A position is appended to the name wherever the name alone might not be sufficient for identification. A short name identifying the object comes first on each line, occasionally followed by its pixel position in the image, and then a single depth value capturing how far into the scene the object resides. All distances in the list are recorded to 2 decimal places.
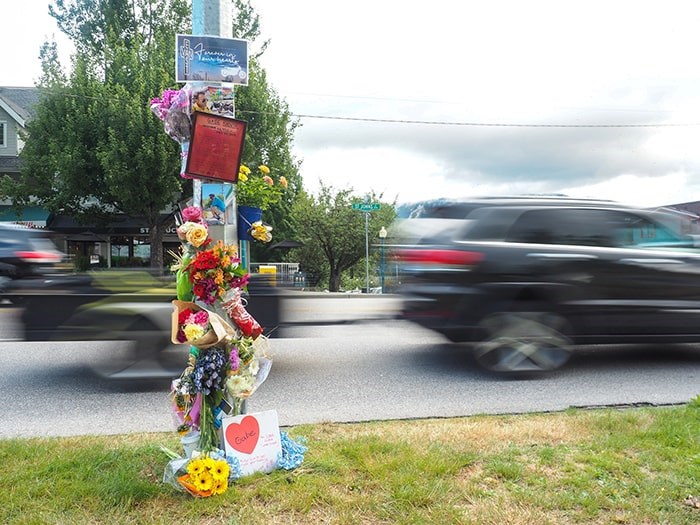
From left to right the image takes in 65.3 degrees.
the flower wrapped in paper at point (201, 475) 2.77
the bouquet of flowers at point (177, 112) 3.29
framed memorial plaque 3.17
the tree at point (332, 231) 28.02
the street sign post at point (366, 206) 16.61
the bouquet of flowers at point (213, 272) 2.91
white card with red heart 3.04
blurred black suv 5.65
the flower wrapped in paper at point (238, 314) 3.03
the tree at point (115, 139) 19.56
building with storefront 24.53
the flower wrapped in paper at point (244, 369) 3.01
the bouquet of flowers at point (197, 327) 2.80
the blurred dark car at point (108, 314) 5.26
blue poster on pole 3.28
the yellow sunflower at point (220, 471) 2.81
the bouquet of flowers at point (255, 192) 5.34
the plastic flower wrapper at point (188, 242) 2.90
